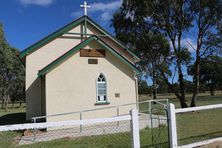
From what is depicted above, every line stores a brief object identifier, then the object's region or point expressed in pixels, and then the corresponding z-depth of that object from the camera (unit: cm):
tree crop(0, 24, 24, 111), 3170
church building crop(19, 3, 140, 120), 1159
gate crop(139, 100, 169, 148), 646
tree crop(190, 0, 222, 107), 1729
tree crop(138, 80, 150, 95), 7870
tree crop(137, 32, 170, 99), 1926
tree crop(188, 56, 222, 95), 6479
